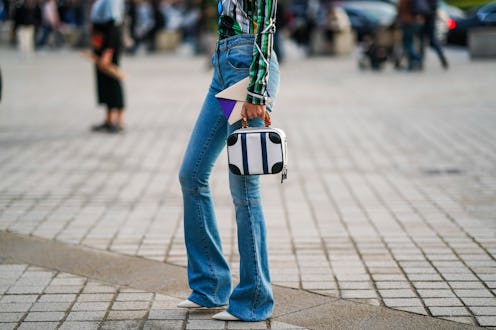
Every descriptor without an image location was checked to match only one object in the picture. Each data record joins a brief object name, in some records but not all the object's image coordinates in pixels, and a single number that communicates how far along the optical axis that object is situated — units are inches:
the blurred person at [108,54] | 629.5
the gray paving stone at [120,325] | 253.9
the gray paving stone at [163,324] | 253.4
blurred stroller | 1201.6
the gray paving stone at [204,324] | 252.9
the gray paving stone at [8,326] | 253.6
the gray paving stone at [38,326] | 253.4
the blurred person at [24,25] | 1606.9
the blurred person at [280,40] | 1369.1
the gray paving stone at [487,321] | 252.3
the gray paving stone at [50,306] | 270.5
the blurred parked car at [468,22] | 1605.9
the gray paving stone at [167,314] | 262.3
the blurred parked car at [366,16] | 1903.7
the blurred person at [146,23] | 1889.4
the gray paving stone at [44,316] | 261.6
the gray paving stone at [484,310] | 262.3
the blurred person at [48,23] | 1939.5
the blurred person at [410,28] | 1163.7
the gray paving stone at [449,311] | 262.3
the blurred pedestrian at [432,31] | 1188.3
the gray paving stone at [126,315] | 263.0
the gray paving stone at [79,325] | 253.4
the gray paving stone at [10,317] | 260.7
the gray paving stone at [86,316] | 261.8
